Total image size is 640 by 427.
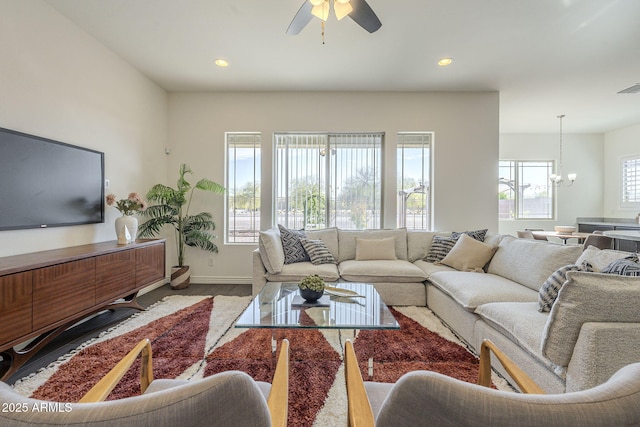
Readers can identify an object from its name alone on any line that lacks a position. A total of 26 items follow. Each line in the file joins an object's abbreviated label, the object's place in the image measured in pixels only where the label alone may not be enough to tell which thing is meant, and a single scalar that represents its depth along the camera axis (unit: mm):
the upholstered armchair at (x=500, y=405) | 448
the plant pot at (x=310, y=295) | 2061
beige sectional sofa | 1278
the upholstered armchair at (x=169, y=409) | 409
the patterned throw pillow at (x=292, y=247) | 3331
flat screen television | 2037
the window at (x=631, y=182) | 5691
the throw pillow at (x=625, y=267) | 1473
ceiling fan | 1857
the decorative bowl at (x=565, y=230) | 4857
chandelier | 6027
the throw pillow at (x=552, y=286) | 1709
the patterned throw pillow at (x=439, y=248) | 3408
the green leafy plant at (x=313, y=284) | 2055
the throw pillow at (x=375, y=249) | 3496
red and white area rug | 1608
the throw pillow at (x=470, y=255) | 3014
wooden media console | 1639
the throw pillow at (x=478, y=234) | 3342
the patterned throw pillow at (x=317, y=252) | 3322
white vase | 2768
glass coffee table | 1696
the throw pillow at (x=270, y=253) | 3035
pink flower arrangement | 2902
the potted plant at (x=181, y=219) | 3664
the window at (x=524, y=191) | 6391
